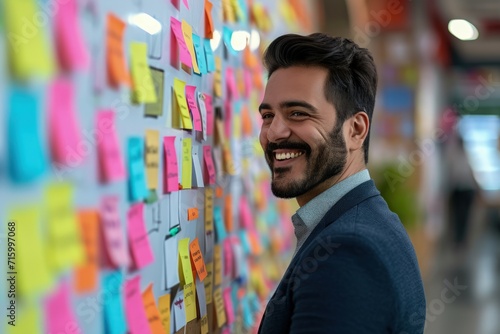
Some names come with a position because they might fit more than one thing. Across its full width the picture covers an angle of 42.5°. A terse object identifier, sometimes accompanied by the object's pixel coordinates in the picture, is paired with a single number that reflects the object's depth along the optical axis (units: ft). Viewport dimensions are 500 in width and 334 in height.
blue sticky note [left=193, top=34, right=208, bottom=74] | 5.29
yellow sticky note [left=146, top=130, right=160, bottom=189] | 4.17
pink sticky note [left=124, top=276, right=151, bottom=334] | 3.89
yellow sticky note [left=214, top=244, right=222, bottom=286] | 6.10
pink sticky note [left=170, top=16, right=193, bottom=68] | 4.65
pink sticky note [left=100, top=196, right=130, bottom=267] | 3.51
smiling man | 3.93
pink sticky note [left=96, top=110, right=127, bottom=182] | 3.44
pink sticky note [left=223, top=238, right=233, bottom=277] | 6.49
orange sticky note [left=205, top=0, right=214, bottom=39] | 5.64
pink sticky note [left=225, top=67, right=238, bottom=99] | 6.53
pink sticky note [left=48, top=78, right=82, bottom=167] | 2.95
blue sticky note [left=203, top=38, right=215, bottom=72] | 5.64
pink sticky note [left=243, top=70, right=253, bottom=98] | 7.43
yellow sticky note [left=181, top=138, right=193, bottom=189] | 4.99
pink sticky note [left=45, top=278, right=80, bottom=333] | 3.00
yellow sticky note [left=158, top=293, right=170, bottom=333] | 4.53
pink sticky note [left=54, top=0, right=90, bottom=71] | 2.97
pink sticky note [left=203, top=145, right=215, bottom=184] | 5.64
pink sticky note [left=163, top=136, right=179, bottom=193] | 4.53
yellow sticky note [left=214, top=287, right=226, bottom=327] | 6.07
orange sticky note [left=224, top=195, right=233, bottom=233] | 6.52
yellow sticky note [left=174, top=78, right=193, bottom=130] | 4.74
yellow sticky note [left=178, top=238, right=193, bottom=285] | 4.95
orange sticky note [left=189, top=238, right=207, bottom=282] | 5.27
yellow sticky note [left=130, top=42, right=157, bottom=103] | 3.86
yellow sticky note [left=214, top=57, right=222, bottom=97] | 6.02
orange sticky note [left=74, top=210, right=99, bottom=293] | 3.25
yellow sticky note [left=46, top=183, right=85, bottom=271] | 2.98
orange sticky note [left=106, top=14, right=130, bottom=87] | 3.50
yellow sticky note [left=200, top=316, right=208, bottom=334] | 5.58
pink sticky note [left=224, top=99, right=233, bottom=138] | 6.43
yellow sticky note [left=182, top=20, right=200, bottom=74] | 4.95
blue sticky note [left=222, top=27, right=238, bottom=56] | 6.31
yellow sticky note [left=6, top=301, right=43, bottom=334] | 2.76
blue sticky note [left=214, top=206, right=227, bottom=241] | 6.11
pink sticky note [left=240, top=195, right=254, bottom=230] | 7.29
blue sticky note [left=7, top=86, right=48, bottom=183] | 2.66
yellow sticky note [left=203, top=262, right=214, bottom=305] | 5.76
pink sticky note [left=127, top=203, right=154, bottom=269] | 3.91
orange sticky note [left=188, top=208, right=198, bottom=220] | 5.20
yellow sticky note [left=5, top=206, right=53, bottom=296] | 2.75
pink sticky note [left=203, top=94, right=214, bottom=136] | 5.68
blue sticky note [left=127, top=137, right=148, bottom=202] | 3.86
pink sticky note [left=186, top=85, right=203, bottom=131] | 5.05
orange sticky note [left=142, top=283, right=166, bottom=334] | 4.20
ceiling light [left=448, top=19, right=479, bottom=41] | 19.78
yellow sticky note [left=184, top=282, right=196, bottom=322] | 5.12
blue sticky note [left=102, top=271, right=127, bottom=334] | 3.59
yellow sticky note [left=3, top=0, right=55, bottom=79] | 2.61
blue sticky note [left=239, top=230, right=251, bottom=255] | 7.26
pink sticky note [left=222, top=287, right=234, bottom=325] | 6.49
